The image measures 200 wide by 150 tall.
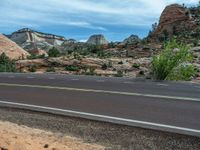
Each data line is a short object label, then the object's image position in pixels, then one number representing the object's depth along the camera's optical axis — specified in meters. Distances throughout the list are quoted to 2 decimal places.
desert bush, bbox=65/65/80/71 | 42.91
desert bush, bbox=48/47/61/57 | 54.62
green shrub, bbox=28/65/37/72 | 44.04
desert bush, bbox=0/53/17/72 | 39.97
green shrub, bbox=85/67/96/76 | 35.48
